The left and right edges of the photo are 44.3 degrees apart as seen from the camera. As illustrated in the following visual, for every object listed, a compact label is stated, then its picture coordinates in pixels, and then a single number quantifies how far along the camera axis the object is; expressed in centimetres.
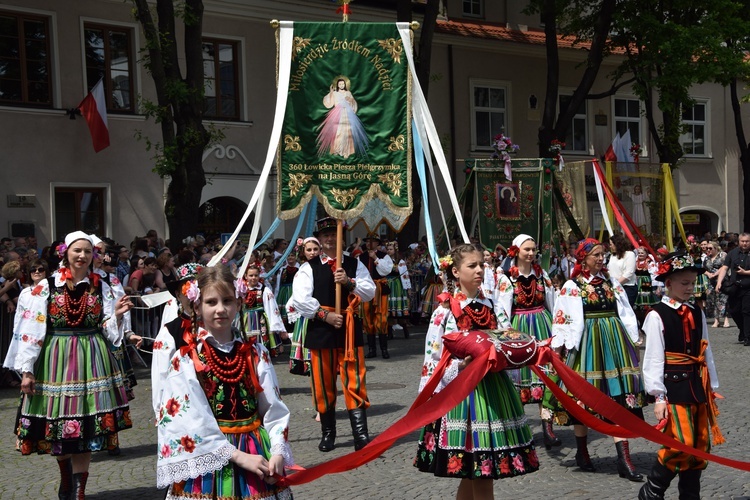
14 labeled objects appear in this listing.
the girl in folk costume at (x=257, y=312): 1161
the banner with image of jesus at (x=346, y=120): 808
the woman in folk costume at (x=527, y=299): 839
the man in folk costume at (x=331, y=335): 830
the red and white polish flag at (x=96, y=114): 1853
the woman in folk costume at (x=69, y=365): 668
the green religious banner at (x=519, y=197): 1564
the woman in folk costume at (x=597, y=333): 748
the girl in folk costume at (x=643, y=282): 1748
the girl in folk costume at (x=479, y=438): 520
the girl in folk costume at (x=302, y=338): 885
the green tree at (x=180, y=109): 1535
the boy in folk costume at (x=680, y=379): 566
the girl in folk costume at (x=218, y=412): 400
